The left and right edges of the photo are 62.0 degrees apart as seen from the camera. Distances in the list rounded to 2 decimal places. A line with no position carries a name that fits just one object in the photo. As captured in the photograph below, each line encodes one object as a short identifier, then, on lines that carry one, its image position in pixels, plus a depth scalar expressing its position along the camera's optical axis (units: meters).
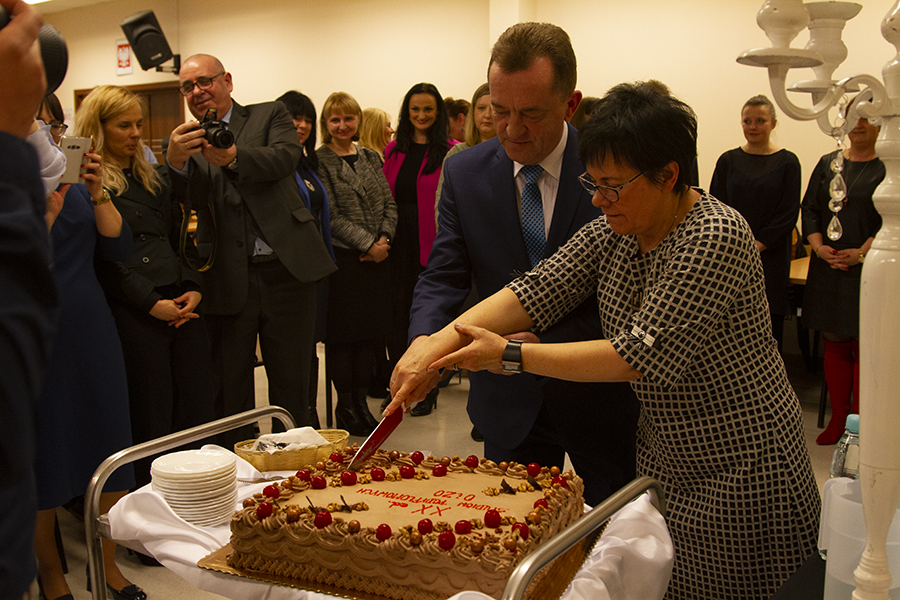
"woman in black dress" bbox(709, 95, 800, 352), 4.71
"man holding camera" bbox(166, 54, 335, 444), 2.98
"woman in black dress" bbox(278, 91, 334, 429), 3.80
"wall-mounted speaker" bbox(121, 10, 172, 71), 5.30
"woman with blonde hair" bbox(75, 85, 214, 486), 2.68
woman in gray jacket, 4.19
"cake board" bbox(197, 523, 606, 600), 1.16
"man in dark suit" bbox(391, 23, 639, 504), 1.68
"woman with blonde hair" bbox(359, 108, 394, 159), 5.04
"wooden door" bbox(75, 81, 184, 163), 8.92
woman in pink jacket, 4.45
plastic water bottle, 1.35
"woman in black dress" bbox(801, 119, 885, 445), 4.01
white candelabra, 0.99
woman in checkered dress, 1.37
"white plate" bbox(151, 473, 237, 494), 1.43
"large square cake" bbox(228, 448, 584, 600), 1.13
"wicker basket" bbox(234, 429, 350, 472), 1.75
